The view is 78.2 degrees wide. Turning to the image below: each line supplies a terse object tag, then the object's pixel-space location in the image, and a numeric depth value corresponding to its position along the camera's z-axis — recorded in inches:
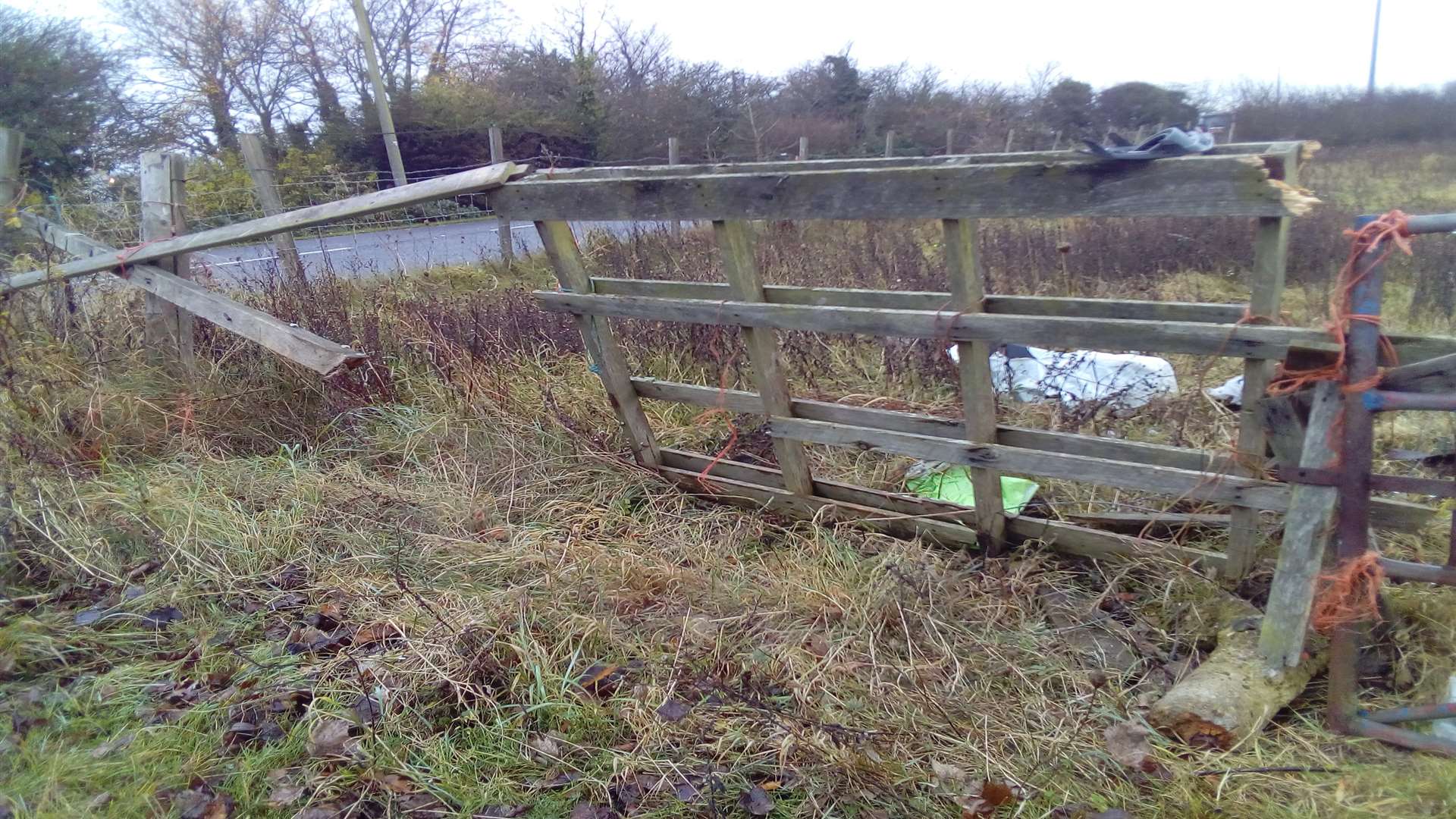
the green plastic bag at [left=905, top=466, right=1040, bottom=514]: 161.5
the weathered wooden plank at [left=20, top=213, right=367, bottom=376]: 181.3
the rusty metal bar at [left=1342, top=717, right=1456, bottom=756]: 99.2
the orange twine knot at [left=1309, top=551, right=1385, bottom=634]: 100.9
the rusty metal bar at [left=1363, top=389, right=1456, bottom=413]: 93.3
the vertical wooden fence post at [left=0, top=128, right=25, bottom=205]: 240.2
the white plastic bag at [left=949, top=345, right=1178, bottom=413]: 190.1
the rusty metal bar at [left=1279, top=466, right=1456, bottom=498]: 97.8
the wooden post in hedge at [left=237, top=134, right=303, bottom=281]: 333.4
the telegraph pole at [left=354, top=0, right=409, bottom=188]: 581.0
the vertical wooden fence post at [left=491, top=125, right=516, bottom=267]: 430.9
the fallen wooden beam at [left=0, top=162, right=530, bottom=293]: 157.9
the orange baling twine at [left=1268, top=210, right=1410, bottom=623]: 94.8
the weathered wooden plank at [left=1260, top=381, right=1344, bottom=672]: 103.0
